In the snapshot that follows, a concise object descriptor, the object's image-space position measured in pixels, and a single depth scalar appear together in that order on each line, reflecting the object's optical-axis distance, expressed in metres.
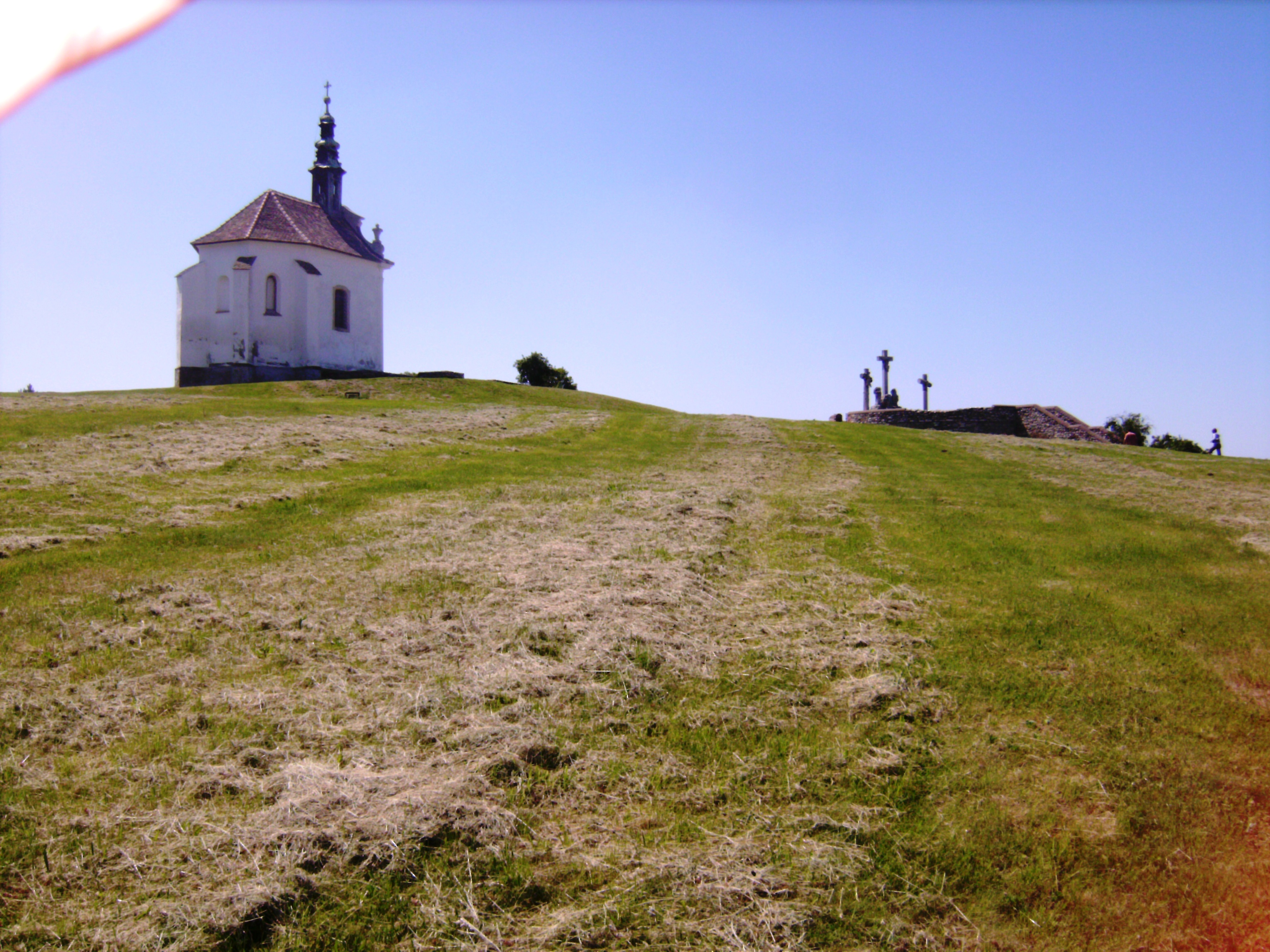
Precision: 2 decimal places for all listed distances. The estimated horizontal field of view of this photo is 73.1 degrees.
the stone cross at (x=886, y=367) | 45.91
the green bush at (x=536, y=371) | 58.75
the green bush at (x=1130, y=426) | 45.53
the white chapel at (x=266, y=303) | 48.84
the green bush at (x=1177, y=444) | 38.34
